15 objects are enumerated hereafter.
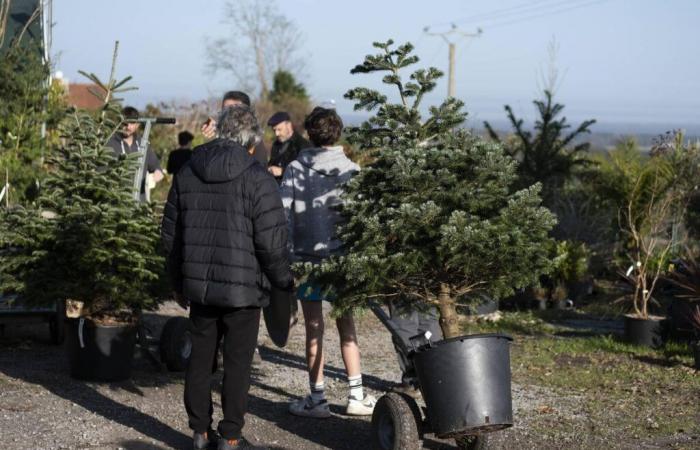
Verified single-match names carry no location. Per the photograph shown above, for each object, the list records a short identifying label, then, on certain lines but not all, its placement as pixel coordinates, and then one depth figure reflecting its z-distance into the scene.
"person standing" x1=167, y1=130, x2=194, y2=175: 11.95
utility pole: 41.41
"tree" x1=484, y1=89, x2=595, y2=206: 13.57
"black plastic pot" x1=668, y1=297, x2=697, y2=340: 9.29
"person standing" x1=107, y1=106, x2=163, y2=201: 9.41
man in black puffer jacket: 5.57
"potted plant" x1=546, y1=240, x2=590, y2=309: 12.23
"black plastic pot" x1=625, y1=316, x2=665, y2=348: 9.48
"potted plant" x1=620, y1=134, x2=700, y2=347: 9.64
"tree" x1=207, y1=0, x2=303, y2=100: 52.66
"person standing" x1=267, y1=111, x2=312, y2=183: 9.22
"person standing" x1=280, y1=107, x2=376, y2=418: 6.75
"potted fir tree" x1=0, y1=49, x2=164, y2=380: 7.30
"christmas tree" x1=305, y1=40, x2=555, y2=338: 5.43
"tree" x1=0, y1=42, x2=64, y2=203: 10.87
